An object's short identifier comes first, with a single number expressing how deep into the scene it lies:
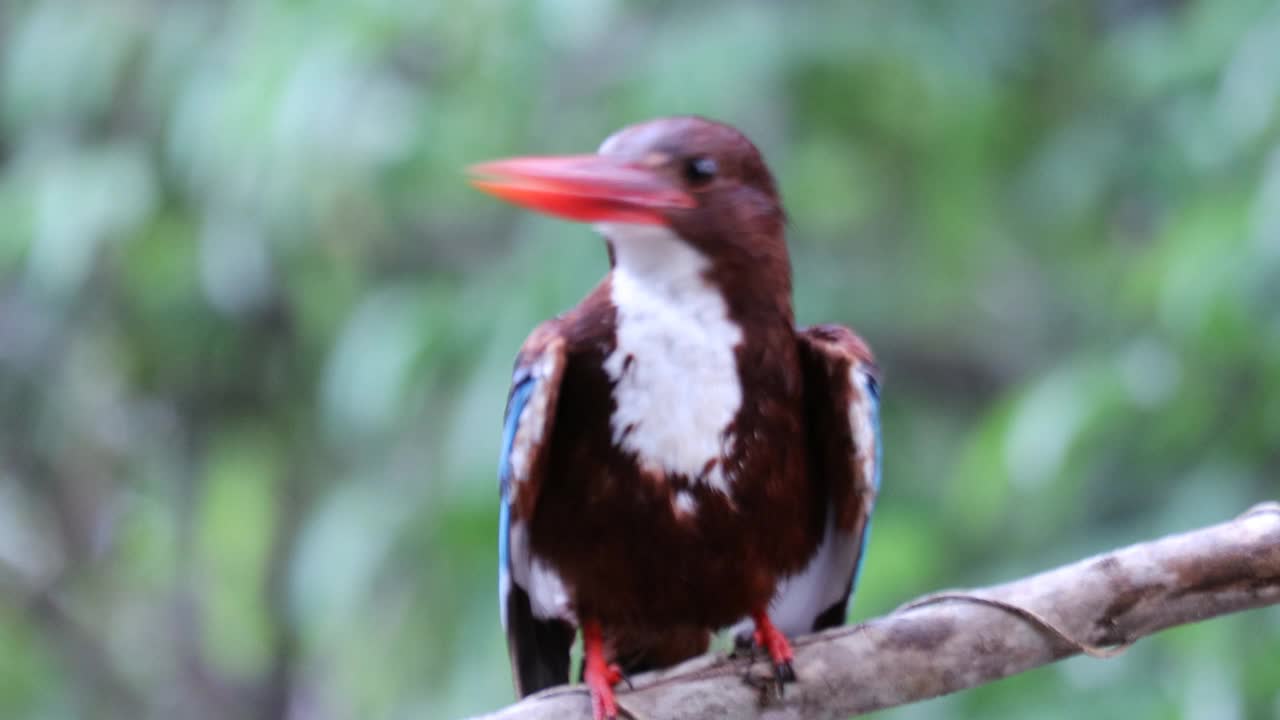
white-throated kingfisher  4.46
